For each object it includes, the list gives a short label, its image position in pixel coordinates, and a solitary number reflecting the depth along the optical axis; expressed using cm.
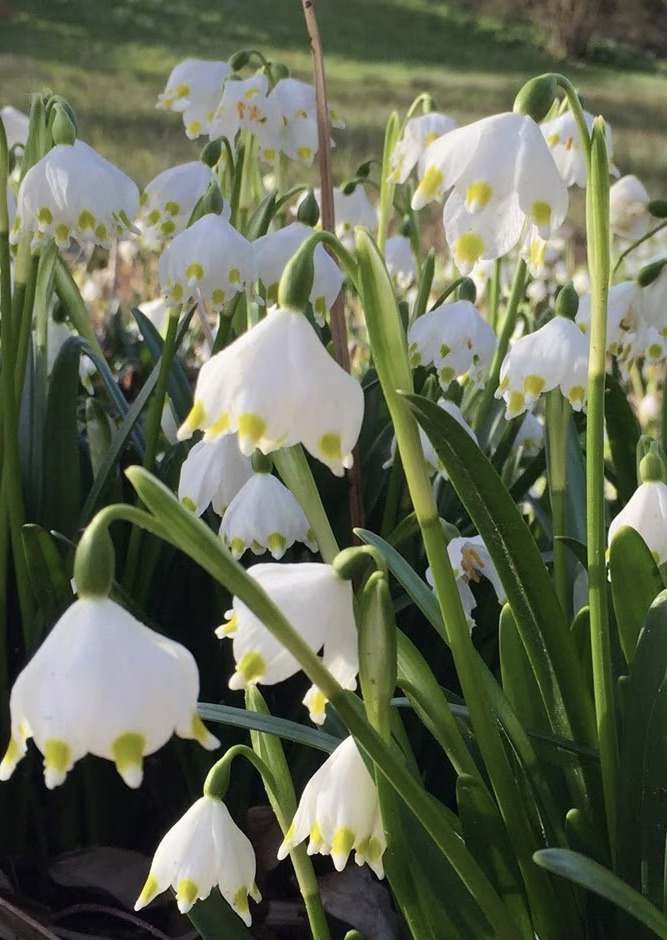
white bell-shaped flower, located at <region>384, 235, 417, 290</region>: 66
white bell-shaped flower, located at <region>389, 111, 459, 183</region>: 57
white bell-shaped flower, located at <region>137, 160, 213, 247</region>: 55
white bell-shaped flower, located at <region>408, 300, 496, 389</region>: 52
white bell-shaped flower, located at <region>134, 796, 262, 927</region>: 41
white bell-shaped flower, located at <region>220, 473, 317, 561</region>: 46
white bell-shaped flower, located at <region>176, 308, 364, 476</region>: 37
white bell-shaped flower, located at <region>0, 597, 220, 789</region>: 34
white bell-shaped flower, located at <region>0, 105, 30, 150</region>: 73
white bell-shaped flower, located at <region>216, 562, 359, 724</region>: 38
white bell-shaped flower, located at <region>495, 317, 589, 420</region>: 46
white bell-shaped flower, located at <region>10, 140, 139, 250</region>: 47
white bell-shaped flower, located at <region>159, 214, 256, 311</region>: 49
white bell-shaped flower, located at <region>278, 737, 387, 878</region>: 39
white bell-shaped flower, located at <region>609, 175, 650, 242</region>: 61
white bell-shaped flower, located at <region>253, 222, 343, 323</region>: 50
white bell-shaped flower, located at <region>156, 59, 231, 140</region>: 58
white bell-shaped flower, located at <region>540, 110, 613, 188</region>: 54
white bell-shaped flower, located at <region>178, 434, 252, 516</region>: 47
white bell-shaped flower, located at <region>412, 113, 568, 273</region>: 40
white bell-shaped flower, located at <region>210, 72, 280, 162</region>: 56
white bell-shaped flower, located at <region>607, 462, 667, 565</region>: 44
